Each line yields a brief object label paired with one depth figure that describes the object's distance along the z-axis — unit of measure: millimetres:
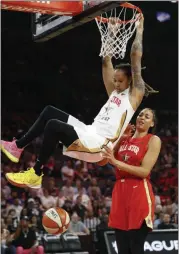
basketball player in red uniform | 5949
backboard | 5949
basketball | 6383
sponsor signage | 9920
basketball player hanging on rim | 5805
